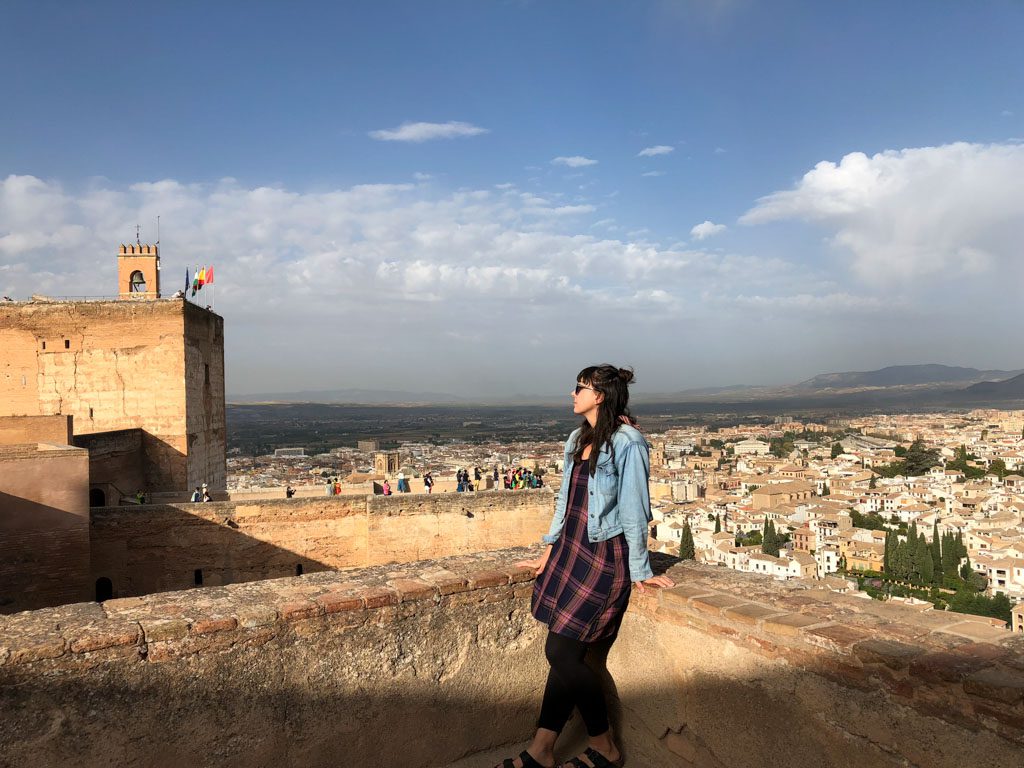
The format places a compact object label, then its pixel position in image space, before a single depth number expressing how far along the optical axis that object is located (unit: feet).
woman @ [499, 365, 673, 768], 8.96
